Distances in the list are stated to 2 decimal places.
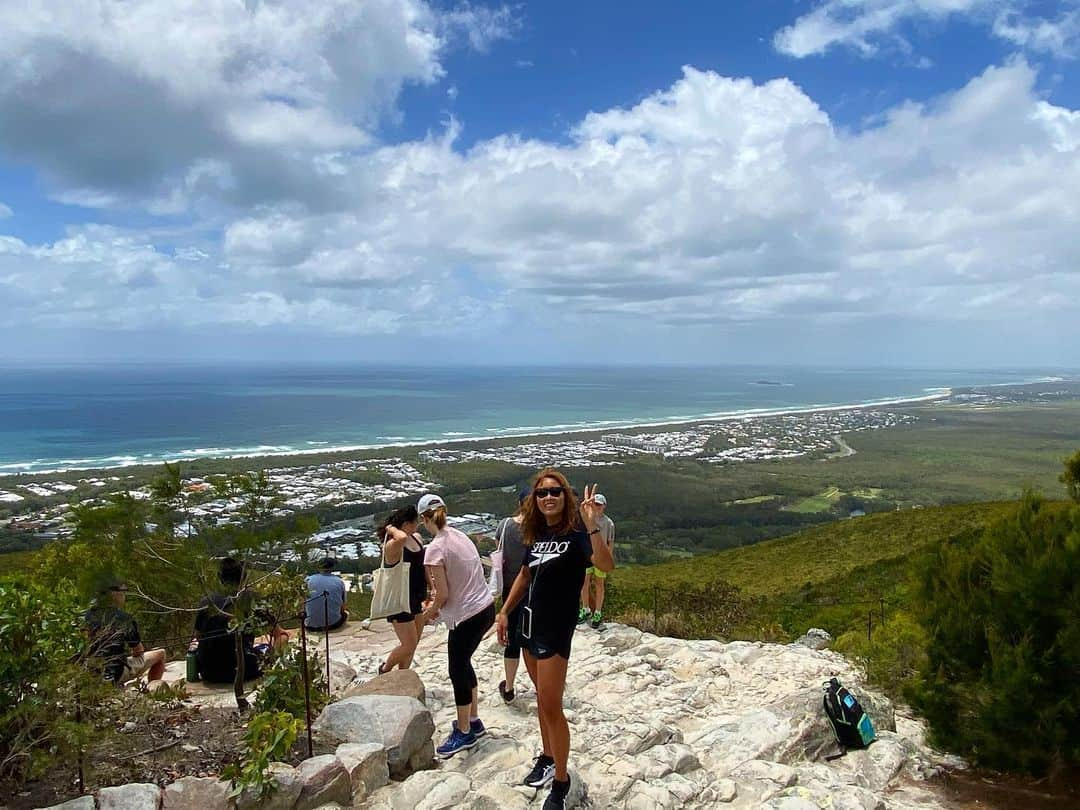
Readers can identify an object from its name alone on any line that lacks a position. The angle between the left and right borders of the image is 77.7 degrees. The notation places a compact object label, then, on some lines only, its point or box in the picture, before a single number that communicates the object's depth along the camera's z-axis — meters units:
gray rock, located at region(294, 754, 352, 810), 3.81
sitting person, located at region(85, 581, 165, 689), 5.07
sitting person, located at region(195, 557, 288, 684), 5.99
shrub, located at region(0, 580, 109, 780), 3.32
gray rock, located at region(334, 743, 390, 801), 4.05
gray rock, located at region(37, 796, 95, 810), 3.31
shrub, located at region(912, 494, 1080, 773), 4.22
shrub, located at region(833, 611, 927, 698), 6.24
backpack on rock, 5.14
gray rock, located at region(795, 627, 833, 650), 9.29
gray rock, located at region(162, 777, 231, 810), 3.54
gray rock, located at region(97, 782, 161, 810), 3.40
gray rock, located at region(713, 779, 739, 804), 4.23
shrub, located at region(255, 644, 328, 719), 4.66
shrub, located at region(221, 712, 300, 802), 3.60
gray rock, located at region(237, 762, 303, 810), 3.64
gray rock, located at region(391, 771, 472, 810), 3.88
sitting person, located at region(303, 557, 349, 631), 8.27
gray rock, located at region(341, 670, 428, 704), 5.37
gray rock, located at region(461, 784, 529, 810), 3.83
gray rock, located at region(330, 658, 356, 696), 6.46
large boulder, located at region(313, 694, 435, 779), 4.48
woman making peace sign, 3.78
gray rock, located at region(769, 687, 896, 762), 5.04
